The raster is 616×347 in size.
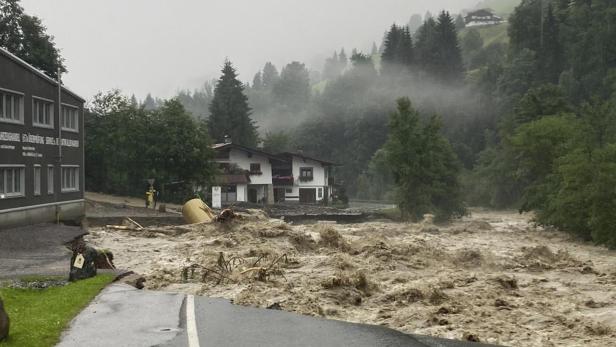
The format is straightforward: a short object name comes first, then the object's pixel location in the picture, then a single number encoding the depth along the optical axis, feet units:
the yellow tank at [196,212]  150.92
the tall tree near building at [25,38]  216.13
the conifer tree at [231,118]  361.30
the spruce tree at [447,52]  465.47
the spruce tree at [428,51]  467.52
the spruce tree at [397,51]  480.64
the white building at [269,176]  269.64
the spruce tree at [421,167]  214.69
